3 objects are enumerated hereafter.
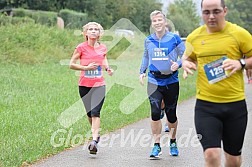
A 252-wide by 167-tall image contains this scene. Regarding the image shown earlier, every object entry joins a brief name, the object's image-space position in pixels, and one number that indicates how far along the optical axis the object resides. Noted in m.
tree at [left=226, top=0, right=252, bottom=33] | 92.25
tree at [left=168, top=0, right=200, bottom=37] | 76.75
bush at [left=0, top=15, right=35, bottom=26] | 34.01
